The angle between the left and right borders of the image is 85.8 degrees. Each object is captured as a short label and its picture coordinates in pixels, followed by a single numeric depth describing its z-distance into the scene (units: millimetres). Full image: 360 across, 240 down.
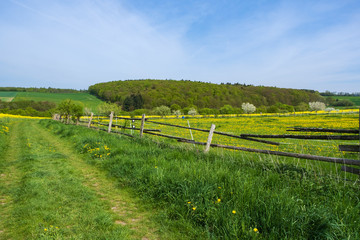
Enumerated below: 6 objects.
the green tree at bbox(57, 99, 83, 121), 21198
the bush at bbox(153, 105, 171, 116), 73812
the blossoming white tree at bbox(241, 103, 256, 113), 88938
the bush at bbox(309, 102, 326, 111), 82812
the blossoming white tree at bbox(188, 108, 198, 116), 81988
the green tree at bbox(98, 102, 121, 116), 52106
